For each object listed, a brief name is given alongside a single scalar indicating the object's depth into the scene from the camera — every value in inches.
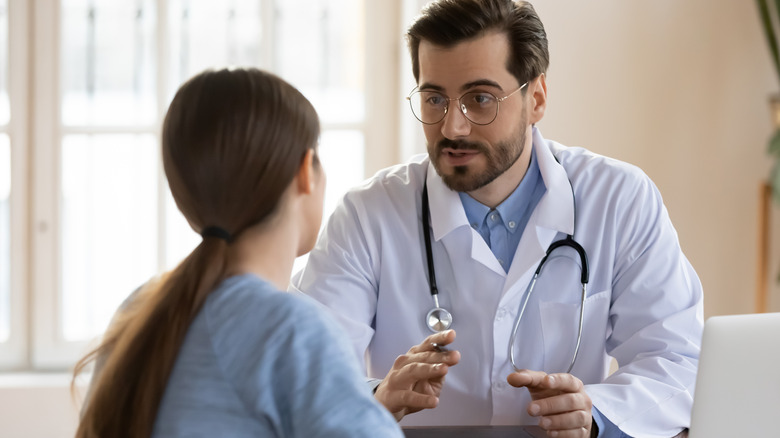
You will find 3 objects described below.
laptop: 79.6
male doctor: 95.9
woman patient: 71.8
